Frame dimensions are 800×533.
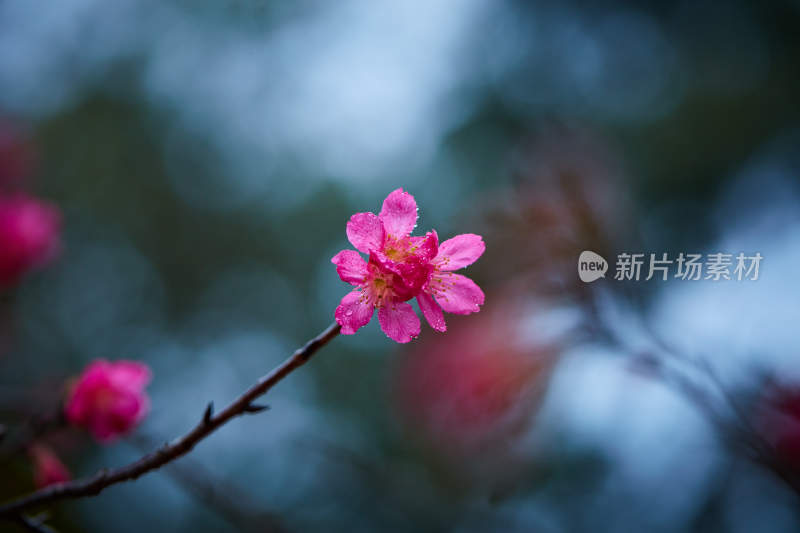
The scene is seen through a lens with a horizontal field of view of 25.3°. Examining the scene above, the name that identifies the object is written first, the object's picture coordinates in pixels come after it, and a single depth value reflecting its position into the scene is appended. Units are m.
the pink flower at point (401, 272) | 0.43
